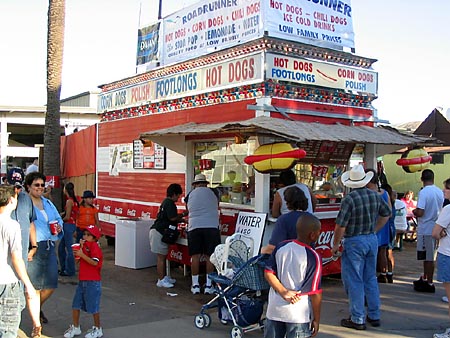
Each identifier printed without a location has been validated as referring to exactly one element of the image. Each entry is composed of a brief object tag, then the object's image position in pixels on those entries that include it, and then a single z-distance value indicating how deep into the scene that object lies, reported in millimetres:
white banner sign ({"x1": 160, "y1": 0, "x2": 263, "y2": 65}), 8555
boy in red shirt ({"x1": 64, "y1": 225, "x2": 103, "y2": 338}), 5551
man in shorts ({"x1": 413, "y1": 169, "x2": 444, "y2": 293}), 7578
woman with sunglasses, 5773
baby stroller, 5500
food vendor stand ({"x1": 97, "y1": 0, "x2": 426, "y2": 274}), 7777
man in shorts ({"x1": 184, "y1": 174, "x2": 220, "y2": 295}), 7695
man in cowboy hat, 5941
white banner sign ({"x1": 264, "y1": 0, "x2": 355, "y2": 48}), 8312
